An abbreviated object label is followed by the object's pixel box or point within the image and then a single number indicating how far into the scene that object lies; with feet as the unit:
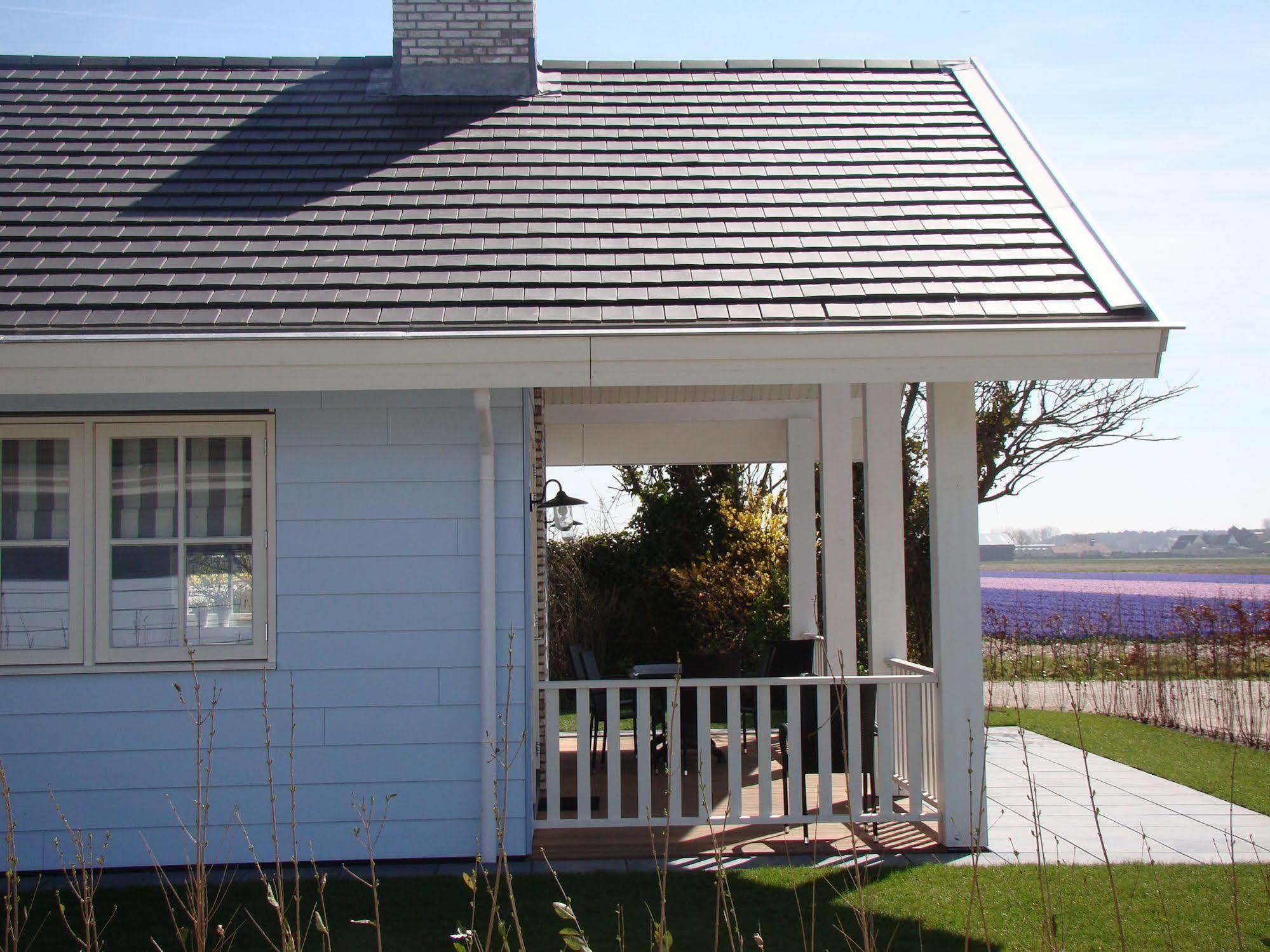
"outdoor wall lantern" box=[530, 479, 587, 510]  23.36
